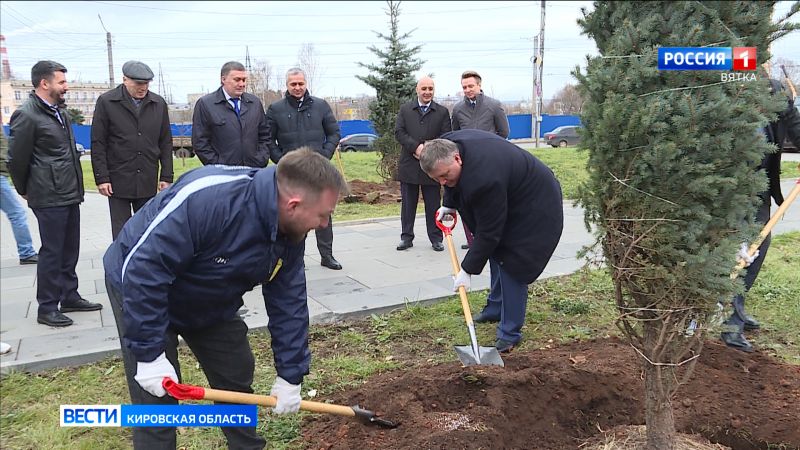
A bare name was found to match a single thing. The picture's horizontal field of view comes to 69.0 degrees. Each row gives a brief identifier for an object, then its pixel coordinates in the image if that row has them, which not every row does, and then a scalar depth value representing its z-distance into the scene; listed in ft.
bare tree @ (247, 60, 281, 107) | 91.76
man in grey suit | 21.39
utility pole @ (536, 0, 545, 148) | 84.58
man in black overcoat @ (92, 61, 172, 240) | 15.30
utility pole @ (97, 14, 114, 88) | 107.86
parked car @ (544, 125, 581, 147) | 97.30
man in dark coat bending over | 11.47
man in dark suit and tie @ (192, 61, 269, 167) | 16.69
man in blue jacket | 6.74
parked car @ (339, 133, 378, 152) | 88.89
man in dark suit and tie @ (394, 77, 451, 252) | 21.94
